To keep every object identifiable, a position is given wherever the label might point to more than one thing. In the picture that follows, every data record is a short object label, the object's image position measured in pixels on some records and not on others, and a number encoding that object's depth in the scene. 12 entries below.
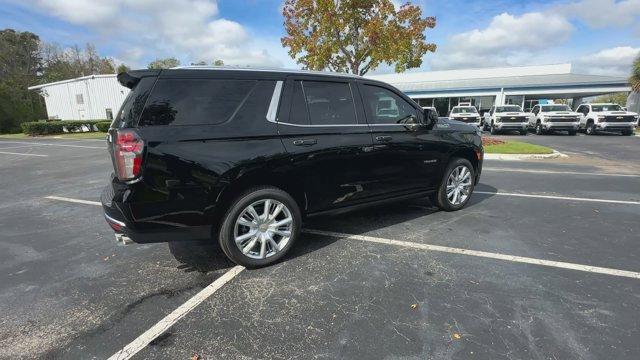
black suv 3.17
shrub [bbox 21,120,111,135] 31.38
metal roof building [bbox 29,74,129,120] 37.34
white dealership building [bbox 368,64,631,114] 30.68
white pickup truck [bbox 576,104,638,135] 20.00
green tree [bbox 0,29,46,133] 38.09
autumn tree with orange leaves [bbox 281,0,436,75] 15.98
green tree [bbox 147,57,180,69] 69.81
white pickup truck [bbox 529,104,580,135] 20.83
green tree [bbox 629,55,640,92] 24.64
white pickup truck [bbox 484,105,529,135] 21.78
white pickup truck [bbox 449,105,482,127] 22.58
